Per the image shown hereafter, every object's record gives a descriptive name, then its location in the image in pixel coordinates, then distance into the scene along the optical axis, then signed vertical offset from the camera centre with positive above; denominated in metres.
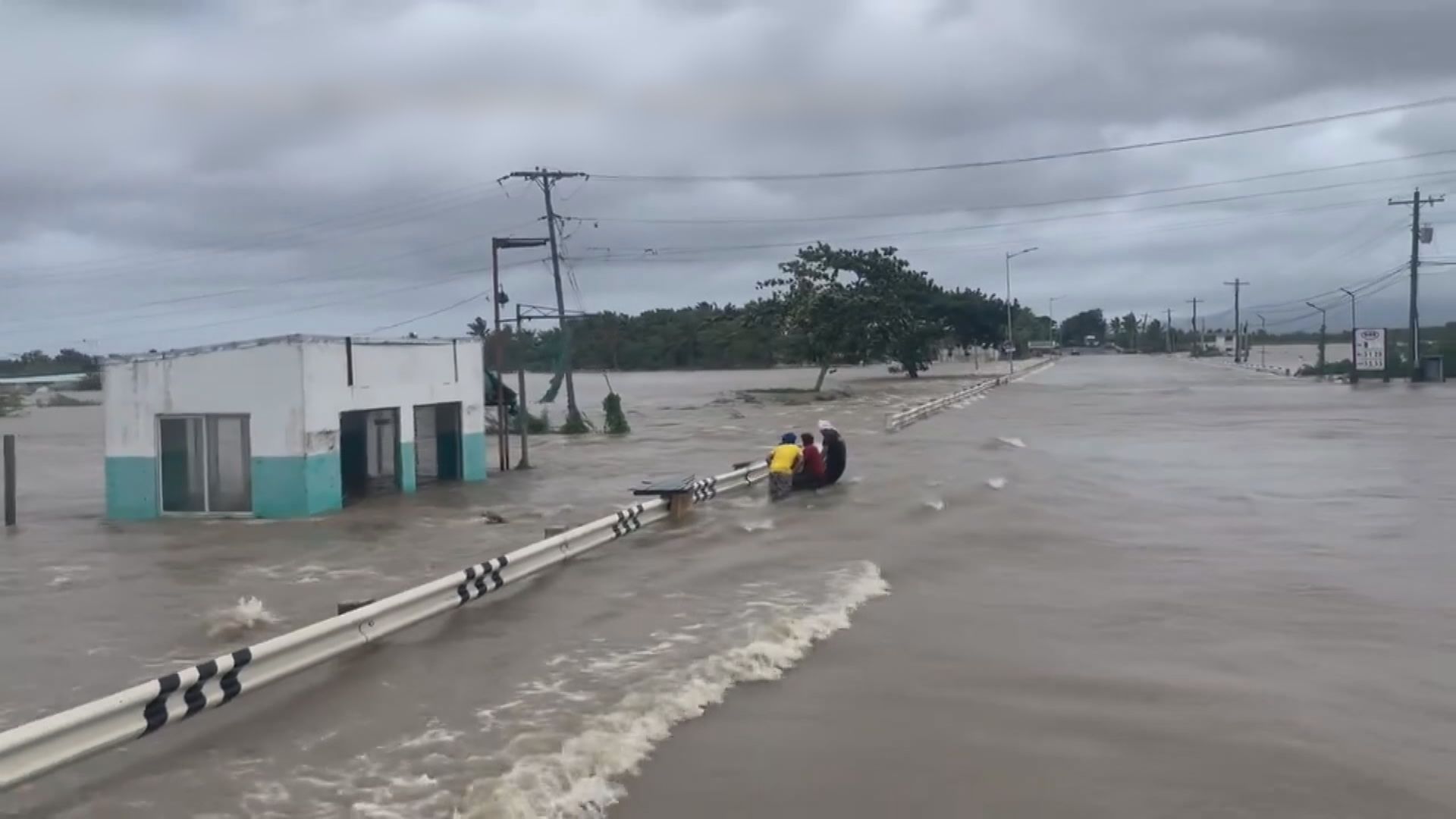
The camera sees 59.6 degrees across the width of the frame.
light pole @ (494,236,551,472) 27.95 +0.25
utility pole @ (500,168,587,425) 39.81 +5.06
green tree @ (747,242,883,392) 65.38 +2.62
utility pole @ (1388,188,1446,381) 64.44 +5.64
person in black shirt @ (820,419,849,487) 20.52 -1.43
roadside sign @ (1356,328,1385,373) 64.94 +0.15
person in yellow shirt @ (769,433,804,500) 19.33 -1.54
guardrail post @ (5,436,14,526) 20.03 -1.62
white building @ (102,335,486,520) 19.56 -0.71
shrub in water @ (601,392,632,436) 40.00 -1.50
